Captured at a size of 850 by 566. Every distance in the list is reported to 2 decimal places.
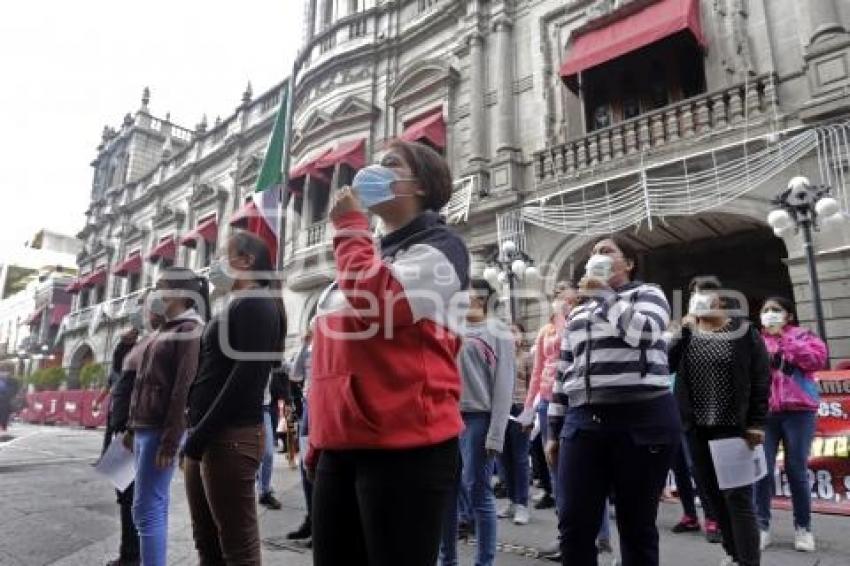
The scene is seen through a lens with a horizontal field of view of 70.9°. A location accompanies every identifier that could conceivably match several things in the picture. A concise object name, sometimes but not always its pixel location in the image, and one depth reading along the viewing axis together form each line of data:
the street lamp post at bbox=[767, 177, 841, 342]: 6.77
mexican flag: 11.48
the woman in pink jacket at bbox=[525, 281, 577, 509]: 4.92
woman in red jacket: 1.53
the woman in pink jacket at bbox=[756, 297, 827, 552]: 4.12
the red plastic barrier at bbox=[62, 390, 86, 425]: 20.62
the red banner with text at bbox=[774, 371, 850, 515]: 5.46
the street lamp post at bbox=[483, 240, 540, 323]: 9.74
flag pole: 9.38
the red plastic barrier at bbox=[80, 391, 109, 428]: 18.80
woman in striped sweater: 2.48
